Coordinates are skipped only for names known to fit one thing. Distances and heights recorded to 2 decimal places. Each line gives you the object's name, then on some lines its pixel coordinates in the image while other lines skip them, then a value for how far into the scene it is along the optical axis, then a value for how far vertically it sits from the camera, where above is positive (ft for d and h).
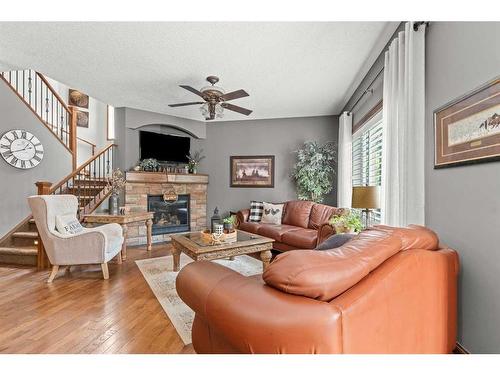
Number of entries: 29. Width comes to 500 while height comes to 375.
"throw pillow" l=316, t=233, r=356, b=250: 5.52 -1.22
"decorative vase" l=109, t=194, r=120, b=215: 14.54 -1.01
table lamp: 8.24 -0.30
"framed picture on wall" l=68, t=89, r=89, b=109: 21.09 +7.57
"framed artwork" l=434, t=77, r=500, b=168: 4.48 +1.26
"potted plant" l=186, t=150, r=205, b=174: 18.06 +2.07
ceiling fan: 10.03 +3.76
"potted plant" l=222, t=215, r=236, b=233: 10.30 -1.66
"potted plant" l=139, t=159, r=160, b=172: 16.22 +1.49
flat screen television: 16.69 +2.87
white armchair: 9.36 -2.12
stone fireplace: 15.74 -1.00
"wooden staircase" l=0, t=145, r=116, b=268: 11.50 -1.15
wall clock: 12.98 +2.08
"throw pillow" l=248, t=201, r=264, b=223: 15.72 -1.53
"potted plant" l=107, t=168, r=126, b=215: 14.61 +0.01
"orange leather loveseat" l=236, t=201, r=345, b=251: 11.67 -2.18
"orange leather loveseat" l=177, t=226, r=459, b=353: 2.85 -1.49
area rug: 6.58 -3.64
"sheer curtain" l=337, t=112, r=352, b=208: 14.29 +1.80
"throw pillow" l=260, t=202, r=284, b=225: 15.10 -1.61
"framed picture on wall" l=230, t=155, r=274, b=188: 18.08 +1.25
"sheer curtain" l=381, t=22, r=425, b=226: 6.50 +1.68
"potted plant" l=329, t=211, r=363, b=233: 8.74 -1.31
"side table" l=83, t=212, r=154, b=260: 12.50 -1.65
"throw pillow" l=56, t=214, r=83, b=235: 9.69 -1.54
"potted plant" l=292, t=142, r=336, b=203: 16.20 +1.19
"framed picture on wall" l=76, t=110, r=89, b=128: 20.45 +5.76
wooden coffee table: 8.67 -2.21
